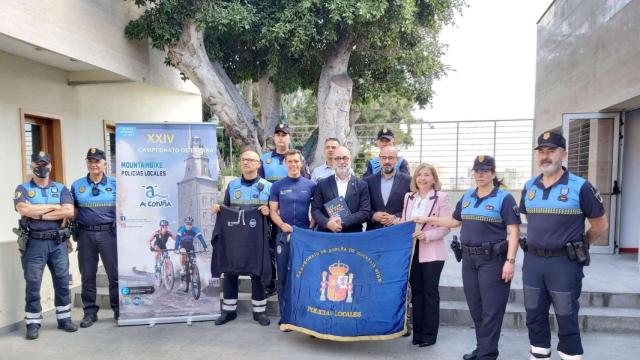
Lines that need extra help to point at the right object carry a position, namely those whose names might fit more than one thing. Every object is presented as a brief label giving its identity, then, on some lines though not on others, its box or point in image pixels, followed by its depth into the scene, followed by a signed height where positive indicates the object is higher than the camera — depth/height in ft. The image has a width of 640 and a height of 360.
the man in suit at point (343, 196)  12.95 -1.31
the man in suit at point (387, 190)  13.04 -1.09
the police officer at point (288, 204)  13.85 -1.63
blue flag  12.17 -3.82
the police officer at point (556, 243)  9.93 -2.11
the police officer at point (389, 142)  15.08 +0.48
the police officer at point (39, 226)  13.67 -2.33
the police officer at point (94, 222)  14.74 -2.35
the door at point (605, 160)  21.36 -0.25
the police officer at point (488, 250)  10.48 -2.39
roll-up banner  14.69 -2.26
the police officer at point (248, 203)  14.49 -1.67
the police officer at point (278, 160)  16.30 -0.19
